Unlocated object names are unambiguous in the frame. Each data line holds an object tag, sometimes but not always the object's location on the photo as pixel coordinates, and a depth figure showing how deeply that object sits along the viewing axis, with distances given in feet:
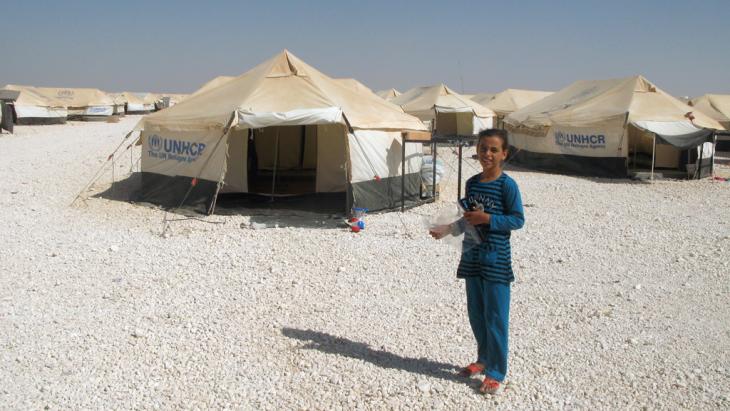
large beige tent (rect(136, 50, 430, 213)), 32.86
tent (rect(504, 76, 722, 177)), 52.16
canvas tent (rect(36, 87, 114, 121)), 138.91
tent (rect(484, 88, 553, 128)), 109.62
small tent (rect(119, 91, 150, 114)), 191.11
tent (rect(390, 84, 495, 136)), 89.61
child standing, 12.76
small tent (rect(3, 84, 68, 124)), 116.78
